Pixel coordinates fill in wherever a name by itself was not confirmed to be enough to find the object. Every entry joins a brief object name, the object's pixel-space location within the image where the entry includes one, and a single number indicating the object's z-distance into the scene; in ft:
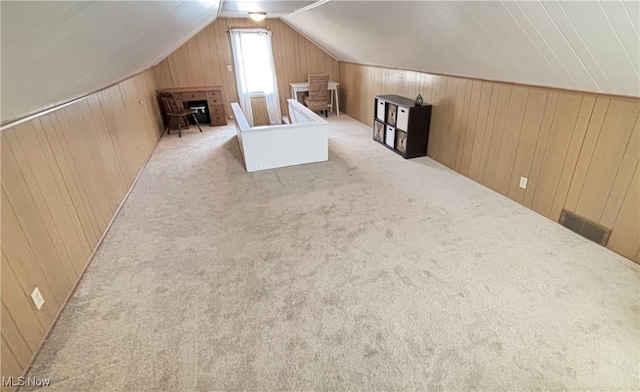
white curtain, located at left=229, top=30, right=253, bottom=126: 21.65
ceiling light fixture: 16.33
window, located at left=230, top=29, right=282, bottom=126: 21.89
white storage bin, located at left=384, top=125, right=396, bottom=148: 15.10
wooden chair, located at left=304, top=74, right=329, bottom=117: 21.38
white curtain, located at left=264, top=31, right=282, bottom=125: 22.43
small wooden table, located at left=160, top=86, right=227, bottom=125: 20.49
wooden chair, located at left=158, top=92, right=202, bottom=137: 19.33
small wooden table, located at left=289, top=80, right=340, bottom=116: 23.06
